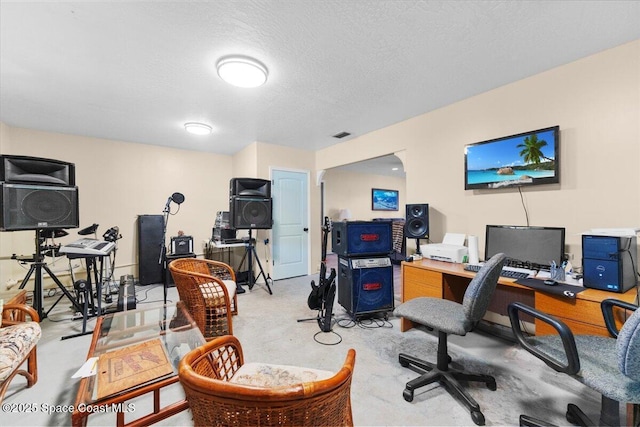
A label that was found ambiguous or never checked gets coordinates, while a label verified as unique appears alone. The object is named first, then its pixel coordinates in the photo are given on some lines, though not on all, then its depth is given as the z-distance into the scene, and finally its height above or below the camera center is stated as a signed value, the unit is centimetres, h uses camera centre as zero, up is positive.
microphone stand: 307 -60
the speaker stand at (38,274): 236 -54
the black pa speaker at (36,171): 217 +42
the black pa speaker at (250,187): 362 +41
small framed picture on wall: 754 +45
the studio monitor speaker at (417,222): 276 -9
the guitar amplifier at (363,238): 267 -25
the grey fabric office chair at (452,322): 145 -68
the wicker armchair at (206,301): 195 -68
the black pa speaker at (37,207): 215 +8
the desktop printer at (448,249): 247 -36
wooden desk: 149 -62
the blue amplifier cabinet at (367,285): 266 -76
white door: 442 -16
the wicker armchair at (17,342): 137 -76
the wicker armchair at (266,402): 58 -45
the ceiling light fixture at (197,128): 336 +118
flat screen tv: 215 +50
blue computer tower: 155 -31
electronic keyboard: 250 -33
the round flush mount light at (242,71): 199 +118
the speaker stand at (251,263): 386 -76
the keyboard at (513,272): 194 -47
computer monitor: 202 -27
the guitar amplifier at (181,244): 407 -48
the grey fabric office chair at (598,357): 96 -69
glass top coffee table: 114 -82
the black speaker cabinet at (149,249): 414 -56
